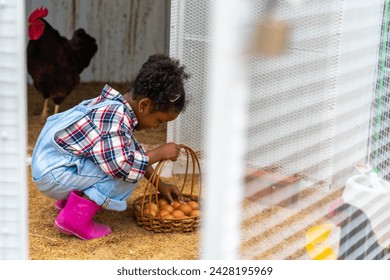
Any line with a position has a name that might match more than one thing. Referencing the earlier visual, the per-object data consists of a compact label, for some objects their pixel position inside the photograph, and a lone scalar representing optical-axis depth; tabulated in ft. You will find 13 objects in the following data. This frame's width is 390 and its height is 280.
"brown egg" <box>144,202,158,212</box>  18.58
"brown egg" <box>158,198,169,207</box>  18.96
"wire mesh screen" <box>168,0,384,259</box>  16.21
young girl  17.28
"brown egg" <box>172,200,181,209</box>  18.86
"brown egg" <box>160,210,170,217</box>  18.45
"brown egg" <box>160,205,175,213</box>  18.64
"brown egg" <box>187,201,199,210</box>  18.88
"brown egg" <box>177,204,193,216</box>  18.65
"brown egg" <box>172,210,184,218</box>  18.42
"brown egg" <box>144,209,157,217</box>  18.39
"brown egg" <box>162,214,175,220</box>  18.23
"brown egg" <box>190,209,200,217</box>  18.59
